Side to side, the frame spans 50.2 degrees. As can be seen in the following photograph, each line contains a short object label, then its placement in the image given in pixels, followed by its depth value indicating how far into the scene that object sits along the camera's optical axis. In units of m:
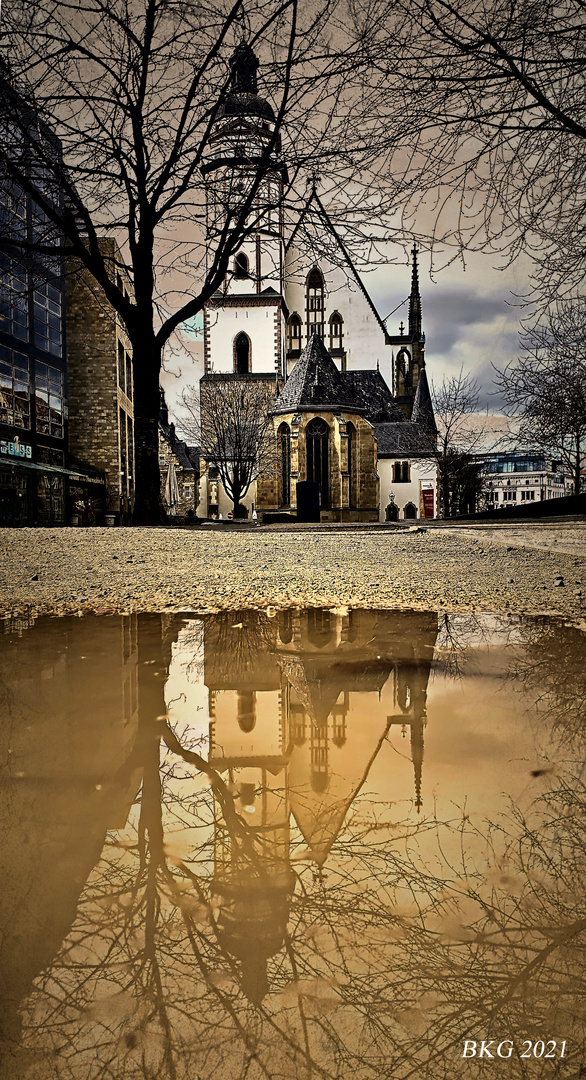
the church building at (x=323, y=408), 44.75
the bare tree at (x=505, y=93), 4.00
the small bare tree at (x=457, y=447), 40.22
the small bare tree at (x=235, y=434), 42.69
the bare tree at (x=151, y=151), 5.95
